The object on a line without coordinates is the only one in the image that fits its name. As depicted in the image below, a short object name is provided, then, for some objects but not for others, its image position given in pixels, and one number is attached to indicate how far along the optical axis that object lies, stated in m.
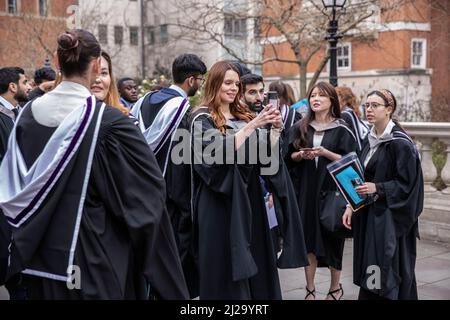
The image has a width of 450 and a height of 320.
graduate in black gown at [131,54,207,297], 4.99
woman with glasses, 4.95
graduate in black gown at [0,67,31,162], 5.37
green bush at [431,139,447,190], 8.19
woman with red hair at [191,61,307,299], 4.51
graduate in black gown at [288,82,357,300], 5.84
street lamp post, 9.77
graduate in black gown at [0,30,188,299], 2.97
